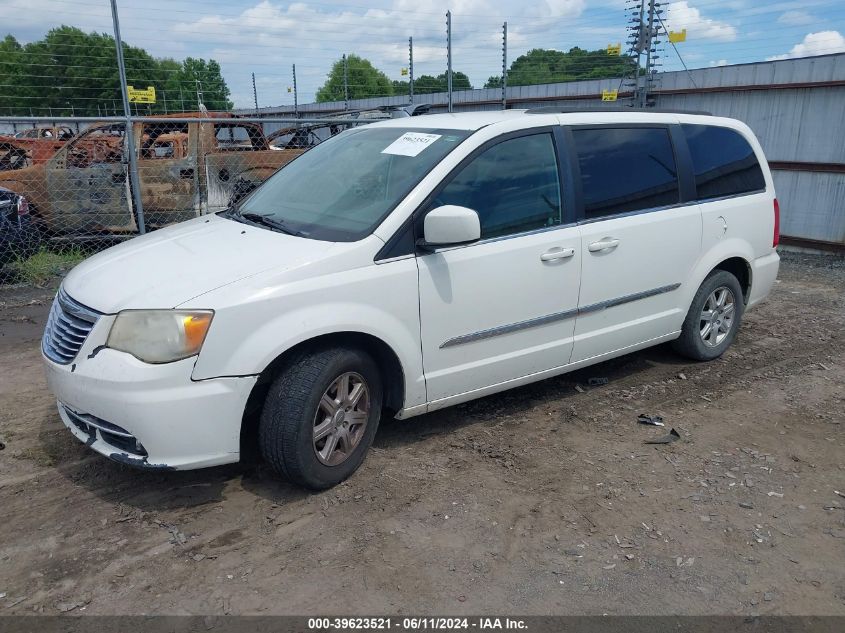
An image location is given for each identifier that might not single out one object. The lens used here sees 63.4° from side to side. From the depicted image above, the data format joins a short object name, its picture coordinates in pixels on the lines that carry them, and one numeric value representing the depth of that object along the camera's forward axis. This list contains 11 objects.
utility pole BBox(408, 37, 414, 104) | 12.10
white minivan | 3.05
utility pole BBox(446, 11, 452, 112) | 10.04
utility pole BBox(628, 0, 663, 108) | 10.34
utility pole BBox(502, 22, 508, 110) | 11.25
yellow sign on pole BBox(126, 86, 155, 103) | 9.12
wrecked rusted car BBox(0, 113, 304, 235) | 8.66
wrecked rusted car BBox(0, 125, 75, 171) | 9.78
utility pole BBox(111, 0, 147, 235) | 6.91
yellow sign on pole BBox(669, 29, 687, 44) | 10.20
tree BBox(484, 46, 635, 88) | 15.34
